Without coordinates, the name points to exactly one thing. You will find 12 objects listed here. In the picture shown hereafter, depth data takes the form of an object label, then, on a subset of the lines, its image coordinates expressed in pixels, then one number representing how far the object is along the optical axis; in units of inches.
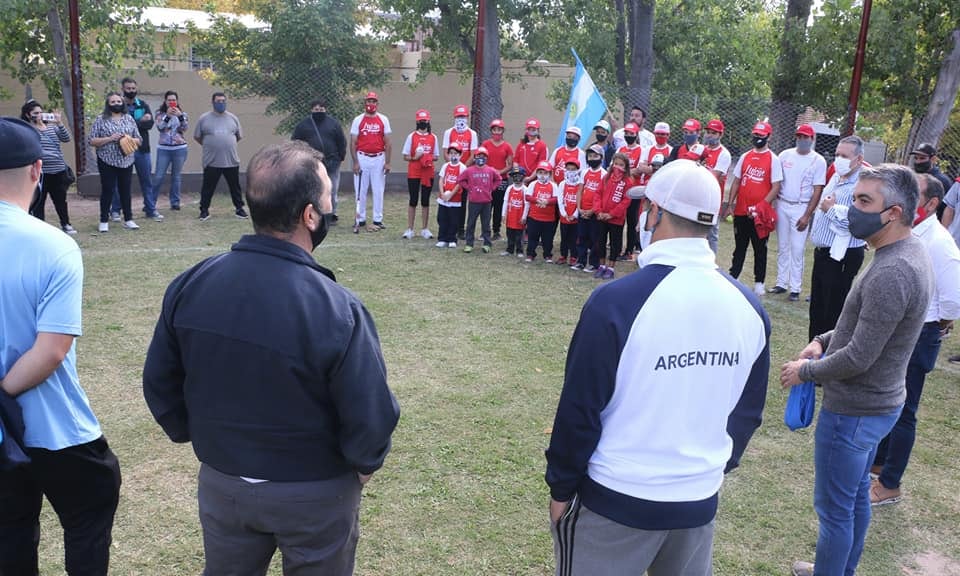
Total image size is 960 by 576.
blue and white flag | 477.4
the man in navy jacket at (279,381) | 92.7
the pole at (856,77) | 514.0
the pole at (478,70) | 549.0
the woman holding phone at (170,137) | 494.9
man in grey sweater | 131.7
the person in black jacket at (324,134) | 486.6
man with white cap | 95.7
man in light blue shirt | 107.0
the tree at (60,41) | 530.3
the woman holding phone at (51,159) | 386.3
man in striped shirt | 272.7
